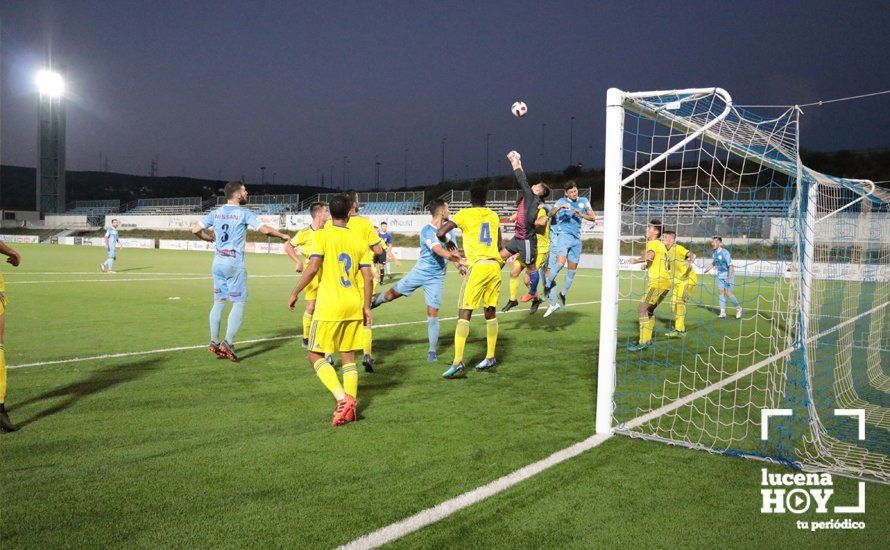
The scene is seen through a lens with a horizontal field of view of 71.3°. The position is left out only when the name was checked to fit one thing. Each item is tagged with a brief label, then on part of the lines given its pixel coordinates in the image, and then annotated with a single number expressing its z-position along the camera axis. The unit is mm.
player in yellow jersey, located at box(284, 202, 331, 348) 8445
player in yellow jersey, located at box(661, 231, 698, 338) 10578
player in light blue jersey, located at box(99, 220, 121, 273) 22672
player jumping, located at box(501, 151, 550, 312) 9398
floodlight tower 72812
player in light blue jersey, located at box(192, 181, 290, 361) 8219
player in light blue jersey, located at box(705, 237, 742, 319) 14359
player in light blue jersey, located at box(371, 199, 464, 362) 8141
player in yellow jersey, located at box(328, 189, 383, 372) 6863
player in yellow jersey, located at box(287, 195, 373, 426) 5500
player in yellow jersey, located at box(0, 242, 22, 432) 5066
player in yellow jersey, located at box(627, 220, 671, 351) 9658
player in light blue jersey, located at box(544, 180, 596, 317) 12258
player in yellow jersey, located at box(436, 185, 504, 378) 7547
